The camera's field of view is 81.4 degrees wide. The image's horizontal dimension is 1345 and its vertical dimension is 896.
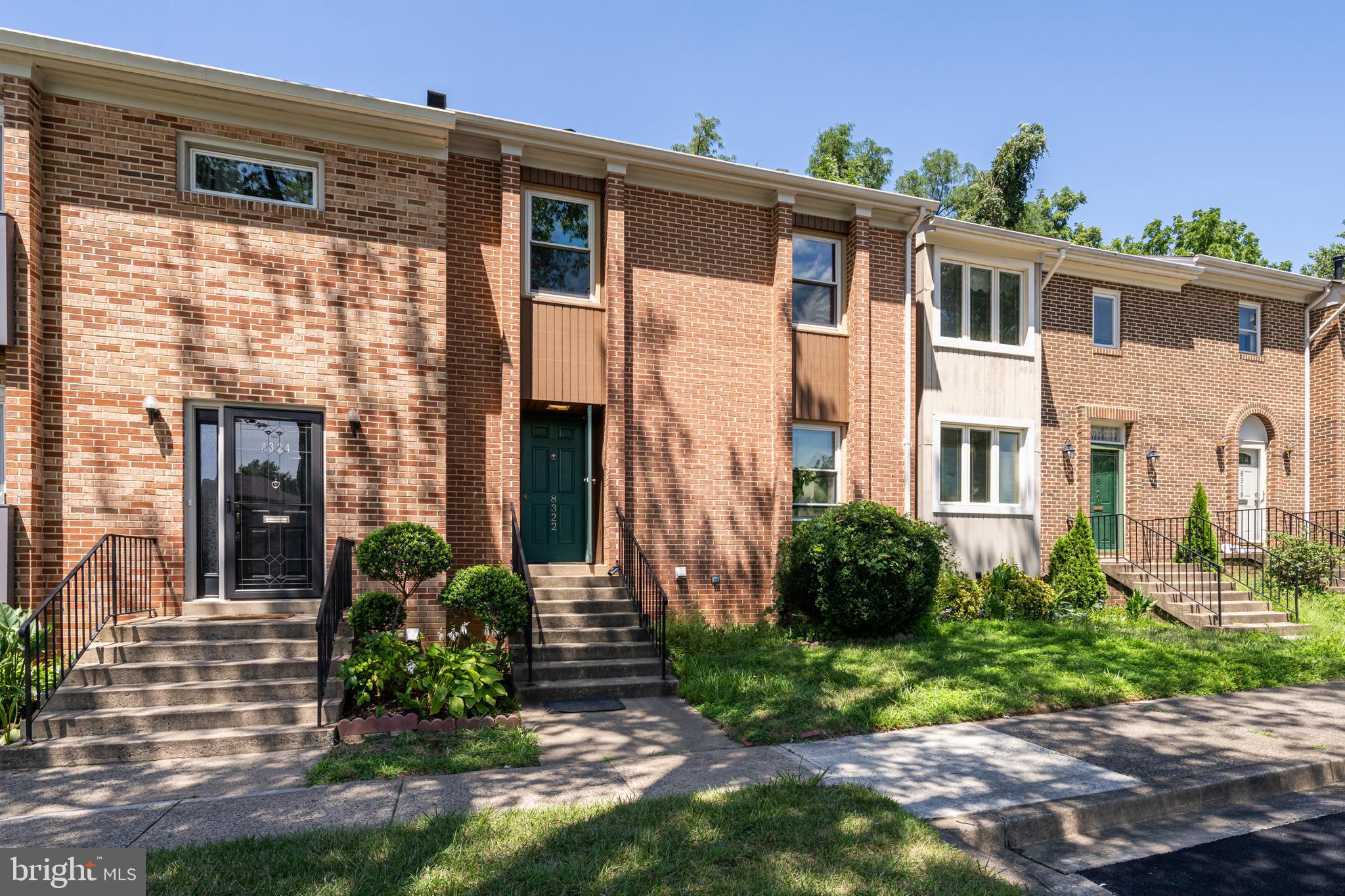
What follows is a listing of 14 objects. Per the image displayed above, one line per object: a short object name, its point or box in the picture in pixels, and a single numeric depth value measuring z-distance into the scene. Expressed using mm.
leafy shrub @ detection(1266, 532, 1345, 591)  13984
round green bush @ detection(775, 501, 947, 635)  10016
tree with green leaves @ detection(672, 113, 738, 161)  28766
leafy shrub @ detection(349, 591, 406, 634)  7996
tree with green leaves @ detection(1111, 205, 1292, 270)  27906
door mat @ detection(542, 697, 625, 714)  7723
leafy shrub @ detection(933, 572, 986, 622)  11891
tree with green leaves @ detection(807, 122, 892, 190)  27234
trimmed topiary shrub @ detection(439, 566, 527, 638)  7906
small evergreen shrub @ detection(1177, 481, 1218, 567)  14273
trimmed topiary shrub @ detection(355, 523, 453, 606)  8203
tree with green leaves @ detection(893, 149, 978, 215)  33469
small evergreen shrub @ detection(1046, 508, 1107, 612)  13055
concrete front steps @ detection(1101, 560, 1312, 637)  12008
